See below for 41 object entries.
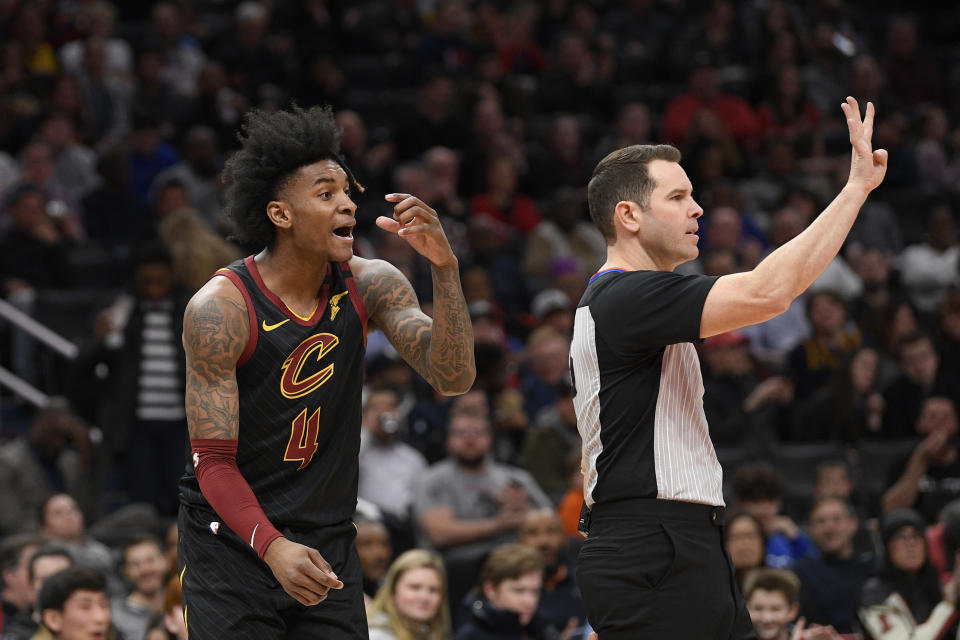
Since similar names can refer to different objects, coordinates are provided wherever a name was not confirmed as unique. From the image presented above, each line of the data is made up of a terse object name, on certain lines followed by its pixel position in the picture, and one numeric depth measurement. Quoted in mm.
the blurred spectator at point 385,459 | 18469
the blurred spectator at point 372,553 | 15711
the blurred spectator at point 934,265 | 25984
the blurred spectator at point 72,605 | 12961
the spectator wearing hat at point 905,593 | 14602
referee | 7621
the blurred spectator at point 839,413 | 21094
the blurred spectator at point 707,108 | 30266
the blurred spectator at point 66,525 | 16375
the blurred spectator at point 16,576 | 15258
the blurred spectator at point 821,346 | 22141
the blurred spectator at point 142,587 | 15086
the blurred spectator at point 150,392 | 19766
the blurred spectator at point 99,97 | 27172
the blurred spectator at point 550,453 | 19109
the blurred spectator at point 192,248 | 20672
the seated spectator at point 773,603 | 13875
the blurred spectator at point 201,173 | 24797
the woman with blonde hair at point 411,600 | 14164
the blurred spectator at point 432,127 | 28266
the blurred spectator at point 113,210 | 24484
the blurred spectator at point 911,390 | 21297
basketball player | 8266
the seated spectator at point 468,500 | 17109
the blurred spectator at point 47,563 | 14258
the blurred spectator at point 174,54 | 28734
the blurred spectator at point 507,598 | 14656
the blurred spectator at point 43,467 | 18094
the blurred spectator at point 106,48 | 27719
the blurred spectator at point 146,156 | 25891
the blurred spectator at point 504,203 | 26828
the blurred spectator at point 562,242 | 25828
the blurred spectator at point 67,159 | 25141
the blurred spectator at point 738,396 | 20203
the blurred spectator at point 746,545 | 15477
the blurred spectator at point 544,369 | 21000
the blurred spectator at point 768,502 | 17297
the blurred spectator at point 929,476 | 19141
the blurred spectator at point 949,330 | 22062
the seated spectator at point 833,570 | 16125
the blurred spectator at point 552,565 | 16328
